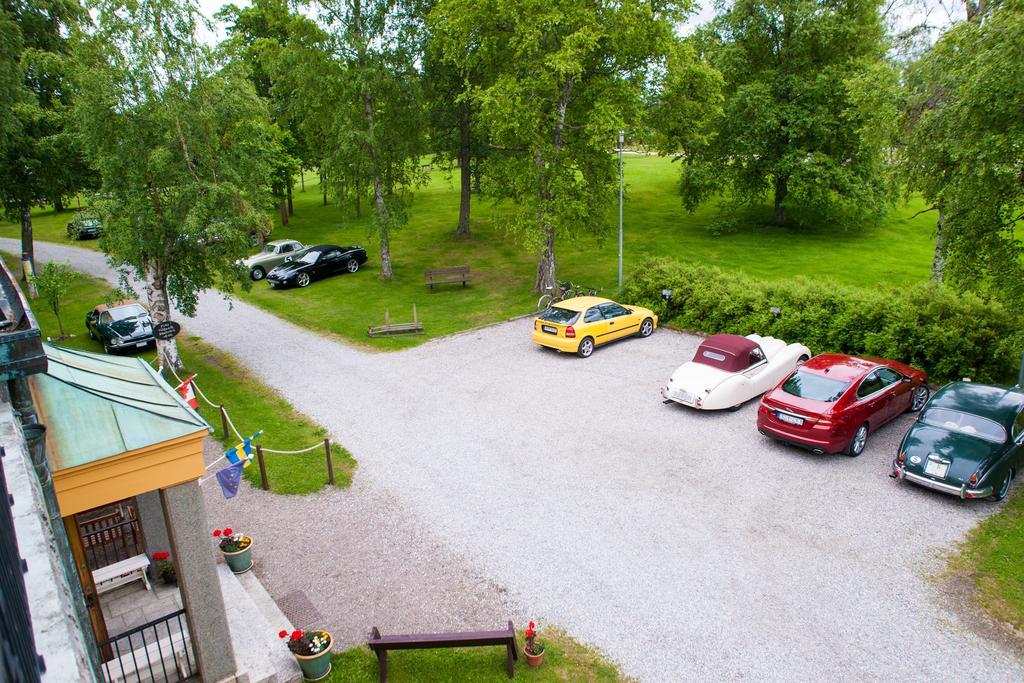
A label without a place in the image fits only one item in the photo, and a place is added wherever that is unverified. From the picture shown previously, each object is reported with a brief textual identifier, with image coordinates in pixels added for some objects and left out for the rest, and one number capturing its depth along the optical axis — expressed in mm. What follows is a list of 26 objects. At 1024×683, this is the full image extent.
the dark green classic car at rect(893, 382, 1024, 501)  11172
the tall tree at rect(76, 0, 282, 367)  15578
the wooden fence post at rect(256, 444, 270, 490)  12789
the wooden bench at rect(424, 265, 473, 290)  27016
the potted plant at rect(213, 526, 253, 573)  10222
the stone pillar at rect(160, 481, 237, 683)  7188
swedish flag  10518
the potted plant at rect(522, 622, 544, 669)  8375
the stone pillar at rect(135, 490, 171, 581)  9862
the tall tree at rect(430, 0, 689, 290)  21109
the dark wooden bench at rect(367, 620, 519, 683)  8109
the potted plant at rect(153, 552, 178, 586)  9562
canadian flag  12617
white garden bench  8805
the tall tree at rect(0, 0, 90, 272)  25062
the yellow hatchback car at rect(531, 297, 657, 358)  18922
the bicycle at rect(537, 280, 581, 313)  23922
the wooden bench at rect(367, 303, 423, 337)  21609
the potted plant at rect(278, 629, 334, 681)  8172
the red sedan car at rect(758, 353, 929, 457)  12726
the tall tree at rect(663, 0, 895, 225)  29203
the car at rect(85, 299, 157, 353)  20219
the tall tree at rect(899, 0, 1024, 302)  11727
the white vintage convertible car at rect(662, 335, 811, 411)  15117
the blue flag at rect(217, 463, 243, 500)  10391
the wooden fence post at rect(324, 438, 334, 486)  12758
